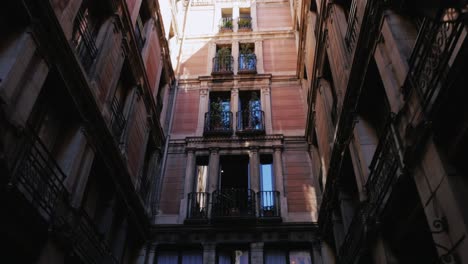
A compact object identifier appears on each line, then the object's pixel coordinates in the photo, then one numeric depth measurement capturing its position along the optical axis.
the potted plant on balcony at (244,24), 23.60
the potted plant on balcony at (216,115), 19.25
